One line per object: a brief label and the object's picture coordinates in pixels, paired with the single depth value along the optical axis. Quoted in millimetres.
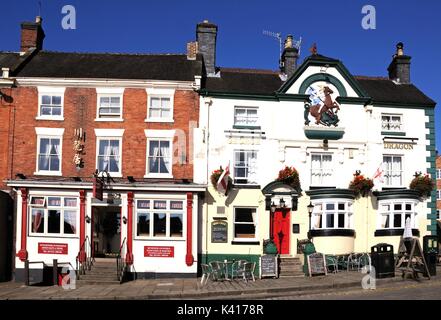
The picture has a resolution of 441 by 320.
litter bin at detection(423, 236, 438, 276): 19500
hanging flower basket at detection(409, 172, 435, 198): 23891
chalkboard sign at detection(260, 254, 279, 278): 20859
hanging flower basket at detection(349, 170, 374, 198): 23422
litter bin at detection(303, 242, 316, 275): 21095
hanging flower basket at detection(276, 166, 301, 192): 23094
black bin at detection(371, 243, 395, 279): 18875
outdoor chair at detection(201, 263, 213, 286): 19997
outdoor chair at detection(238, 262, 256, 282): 20453
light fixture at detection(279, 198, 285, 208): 23191
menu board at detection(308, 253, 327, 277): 20750
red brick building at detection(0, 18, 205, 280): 22125
